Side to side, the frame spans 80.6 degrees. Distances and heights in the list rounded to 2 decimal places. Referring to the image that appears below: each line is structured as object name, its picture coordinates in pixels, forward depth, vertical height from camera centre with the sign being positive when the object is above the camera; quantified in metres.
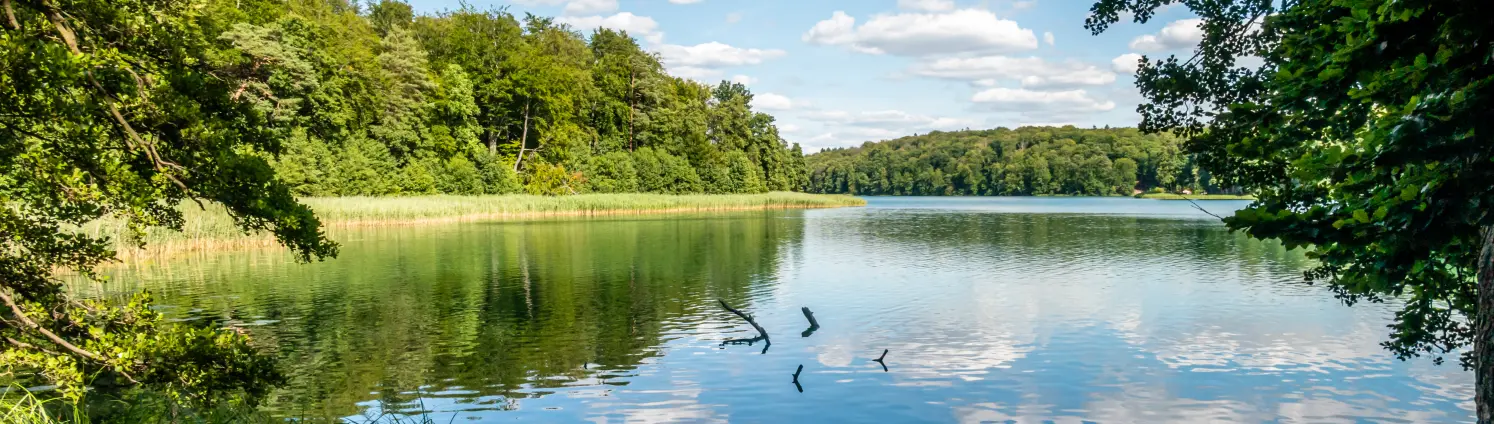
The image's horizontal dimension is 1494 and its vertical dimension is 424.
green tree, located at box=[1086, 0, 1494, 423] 3.93 +0.17
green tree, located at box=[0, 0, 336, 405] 6.39 +0.14
